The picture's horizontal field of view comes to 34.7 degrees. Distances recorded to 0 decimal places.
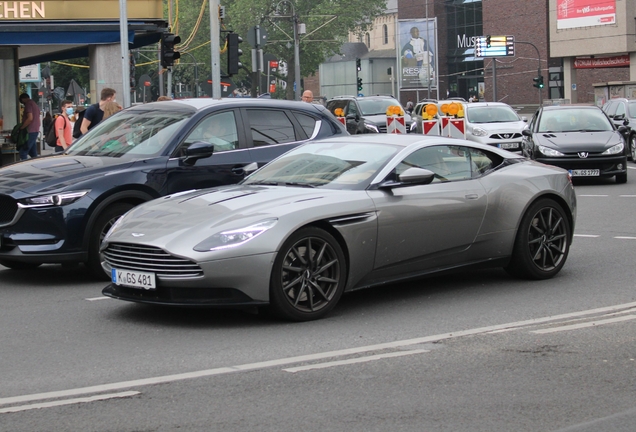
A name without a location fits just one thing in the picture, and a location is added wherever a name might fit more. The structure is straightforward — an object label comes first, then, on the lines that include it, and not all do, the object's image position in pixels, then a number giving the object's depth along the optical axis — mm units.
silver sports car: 7207
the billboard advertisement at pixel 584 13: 59312
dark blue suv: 9258
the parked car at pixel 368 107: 33188
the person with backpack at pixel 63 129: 22562
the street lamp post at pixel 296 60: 52281
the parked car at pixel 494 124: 25562
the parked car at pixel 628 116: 27219
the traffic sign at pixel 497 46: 82000
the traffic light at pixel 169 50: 23294
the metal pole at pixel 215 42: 23453
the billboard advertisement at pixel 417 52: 96250
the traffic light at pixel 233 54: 23172
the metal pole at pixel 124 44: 21016
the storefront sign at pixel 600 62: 60428
